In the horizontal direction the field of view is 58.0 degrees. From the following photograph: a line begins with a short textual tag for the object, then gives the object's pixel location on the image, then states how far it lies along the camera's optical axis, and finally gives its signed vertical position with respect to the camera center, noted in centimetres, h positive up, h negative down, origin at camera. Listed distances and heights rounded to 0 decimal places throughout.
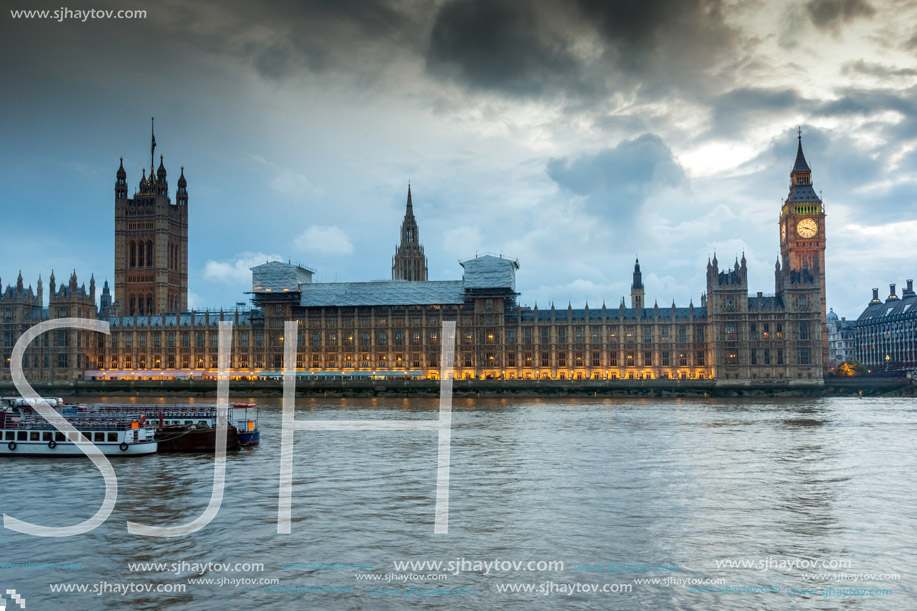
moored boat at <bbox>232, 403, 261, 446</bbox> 5203 -420
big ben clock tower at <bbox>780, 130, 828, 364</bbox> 17950 +2979
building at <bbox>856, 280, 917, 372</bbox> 19036 +734
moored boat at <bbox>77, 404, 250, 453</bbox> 5038 -387
